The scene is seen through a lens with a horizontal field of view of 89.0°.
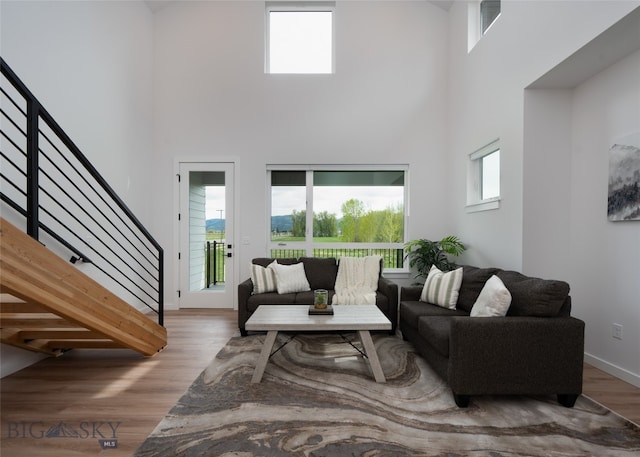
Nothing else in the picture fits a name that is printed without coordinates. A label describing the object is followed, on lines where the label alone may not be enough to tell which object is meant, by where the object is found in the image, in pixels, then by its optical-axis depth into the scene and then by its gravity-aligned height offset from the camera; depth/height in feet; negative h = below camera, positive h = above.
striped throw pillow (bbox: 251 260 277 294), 12.96 -2.03
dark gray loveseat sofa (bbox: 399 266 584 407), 7.02 -2.71
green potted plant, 13.80 -0.99
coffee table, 8.25 -2.47
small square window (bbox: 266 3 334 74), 16.15 +9.50
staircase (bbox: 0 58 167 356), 5.54 -0.86
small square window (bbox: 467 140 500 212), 12.17 +2.16
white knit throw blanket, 13.08 -1.94
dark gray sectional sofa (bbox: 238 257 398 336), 12.21 -2.65
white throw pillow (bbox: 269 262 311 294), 12.94 -2.02
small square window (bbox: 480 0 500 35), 12.52 +8.75
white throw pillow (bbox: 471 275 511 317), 7.79 -1.68
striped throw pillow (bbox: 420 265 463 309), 10.48 -1.92
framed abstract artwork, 8.10 +1.39
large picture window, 16.14 +0.90
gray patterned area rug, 5.71 -3.81
